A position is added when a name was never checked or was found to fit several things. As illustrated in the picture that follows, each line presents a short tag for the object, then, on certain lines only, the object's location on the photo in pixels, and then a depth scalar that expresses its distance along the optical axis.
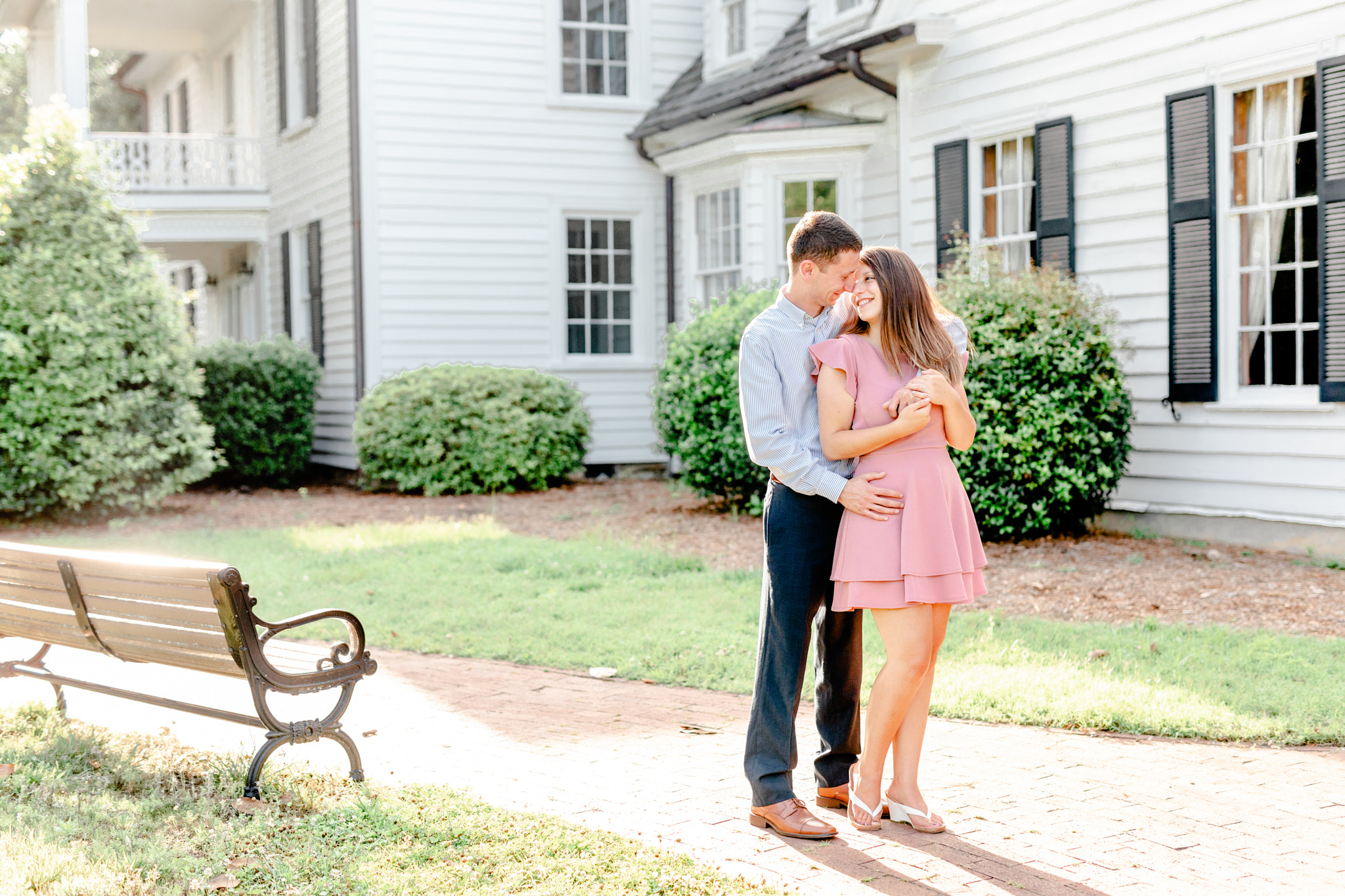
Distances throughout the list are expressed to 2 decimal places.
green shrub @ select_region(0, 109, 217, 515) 11.87
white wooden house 8.96
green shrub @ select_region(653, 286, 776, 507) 11.34
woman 3.89
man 3.93
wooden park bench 4.34
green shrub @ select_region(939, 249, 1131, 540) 9.12
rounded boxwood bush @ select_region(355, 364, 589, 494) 14.34
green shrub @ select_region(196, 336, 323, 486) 15.76
